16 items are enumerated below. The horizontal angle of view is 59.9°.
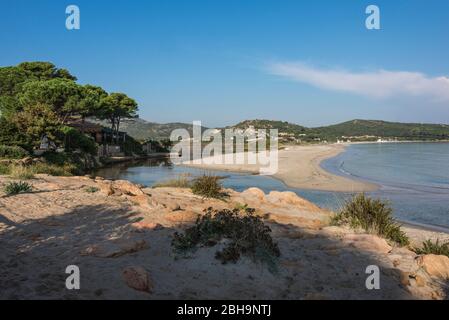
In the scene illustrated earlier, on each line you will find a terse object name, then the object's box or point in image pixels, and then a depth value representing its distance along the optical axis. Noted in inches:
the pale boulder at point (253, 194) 599.2
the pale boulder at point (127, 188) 508.1
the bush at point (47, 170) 732.3
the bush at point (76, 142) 1331.2
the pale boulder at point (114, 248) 246.5
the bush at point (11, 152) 903.8
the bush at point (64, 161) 1056.7
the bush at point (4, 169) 658.2
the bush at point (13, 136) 983.6
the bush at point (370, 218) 353.4
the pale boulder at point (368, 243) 298.0
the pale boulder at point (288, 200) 566.7
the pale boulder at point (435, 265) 260.7
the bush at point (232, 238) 241.9
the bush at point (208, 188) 557.3
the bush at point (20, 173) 569.9
